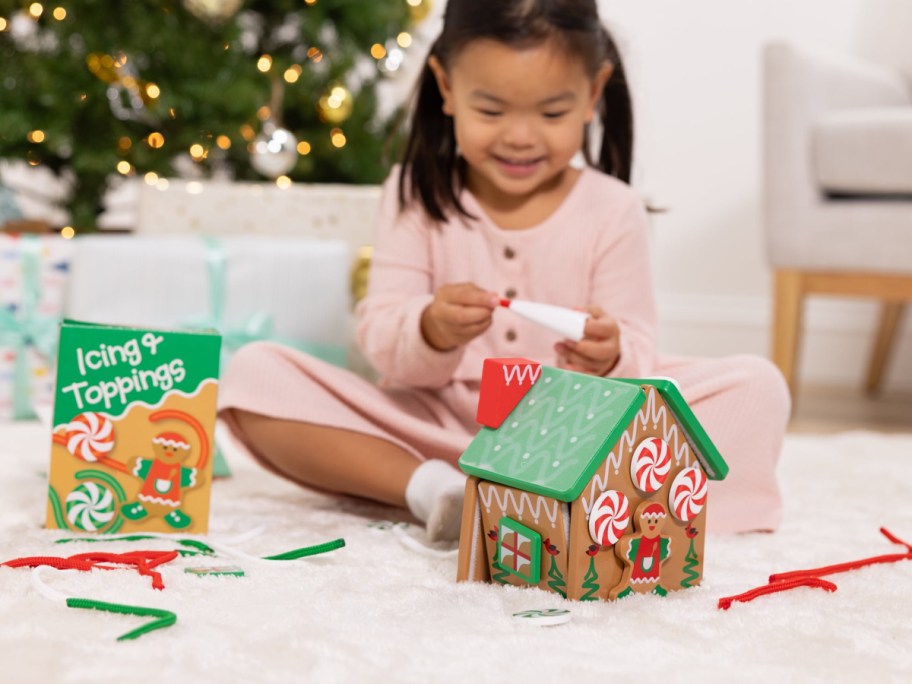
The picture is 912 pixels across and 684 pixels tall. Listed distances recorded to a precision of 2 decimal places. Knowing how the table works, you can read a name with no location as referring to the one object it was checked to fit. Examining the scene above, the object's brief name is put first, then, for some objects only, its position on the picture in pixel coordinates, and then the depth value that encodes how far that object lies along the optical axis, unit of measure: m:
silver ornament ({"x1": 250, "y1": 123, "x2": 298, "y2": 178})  1.98
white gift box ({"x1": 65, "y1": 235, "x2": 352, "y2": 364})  1.78
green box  1.23
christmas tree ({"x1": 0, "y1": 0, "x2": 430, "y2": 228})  2.01
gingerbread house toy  1.10
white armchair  2.00
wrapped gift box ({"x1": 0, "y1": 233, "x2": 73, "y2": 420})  1.79
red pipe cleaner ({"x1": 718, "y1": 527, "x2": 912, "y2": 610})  1.13
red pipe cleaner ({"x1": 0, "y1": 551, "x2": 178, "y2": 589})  1.13
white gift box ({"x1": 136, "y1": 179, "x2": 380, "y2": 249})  1.93
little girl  1.35
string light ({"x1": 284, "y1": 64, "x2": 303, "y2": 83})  2.08
